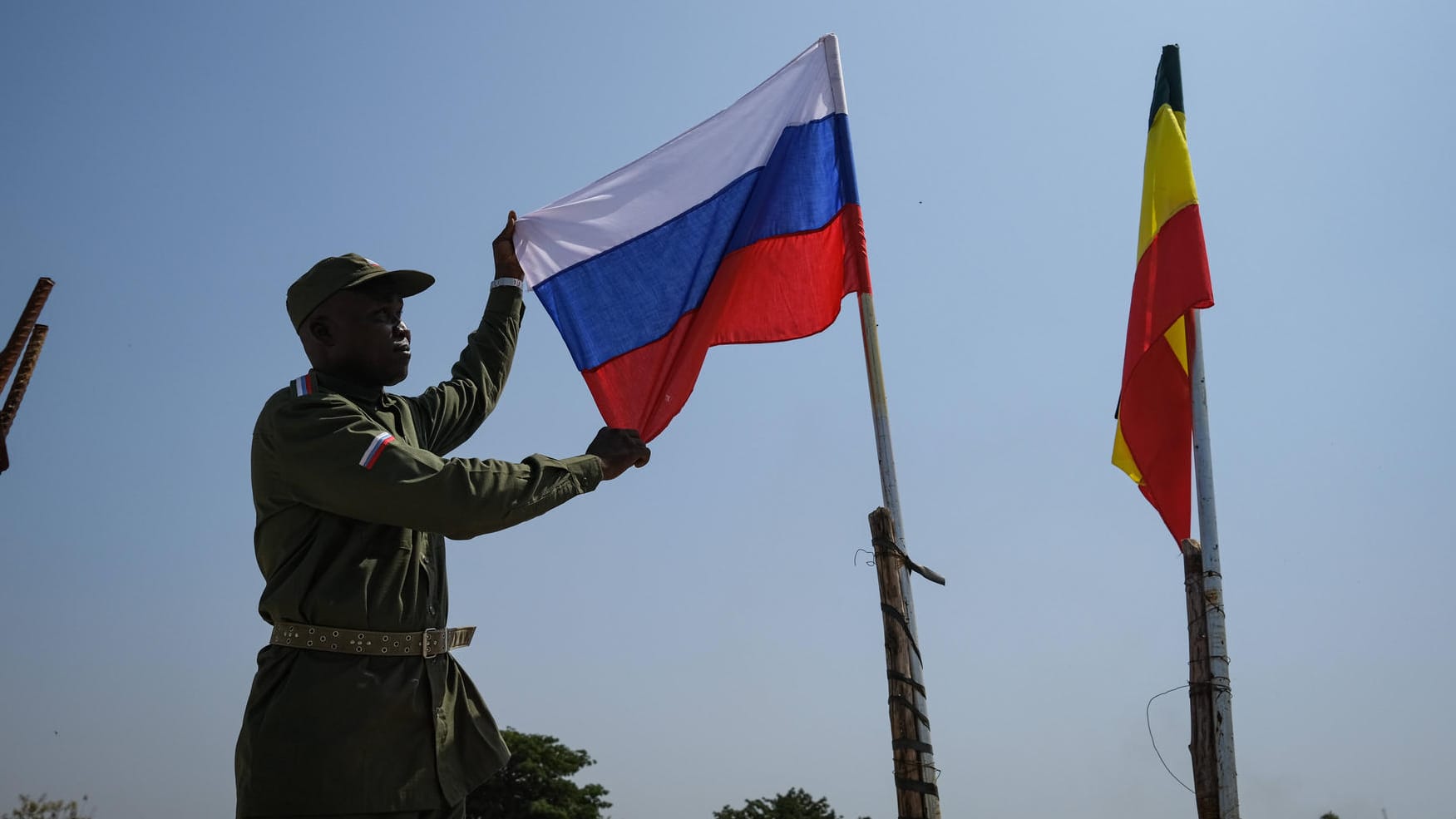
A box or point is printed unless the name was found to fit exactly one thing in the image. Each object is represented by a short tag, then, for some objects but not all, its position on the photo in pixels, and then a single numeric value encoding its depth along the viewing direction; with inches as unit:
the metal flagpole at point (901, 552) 195.8
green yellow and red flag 279.3
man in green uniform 148.5
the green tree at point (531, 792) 1273.4
